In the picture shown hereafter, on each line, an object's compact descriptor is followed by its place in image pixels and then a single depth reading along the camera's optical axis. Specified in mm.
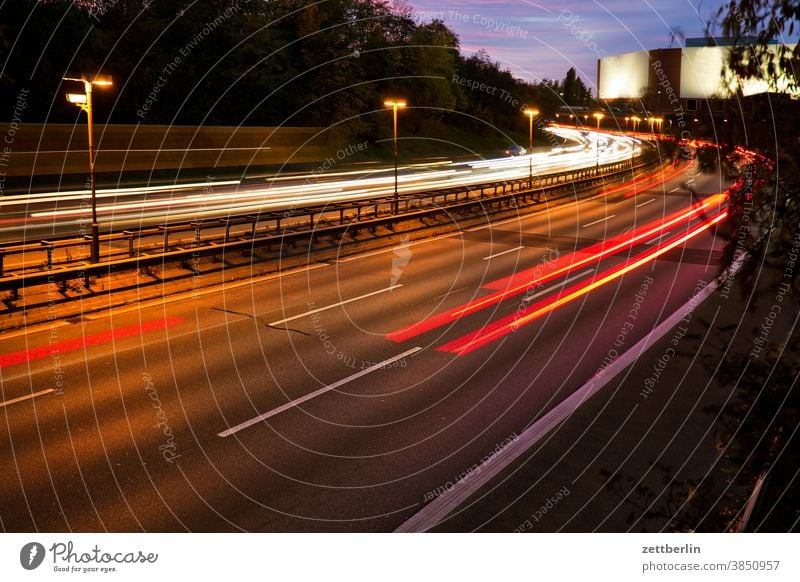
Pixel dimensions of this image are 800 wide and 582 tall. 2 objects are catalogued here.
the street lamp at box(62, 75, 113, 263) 22344
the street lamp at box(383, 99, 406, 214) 36406
